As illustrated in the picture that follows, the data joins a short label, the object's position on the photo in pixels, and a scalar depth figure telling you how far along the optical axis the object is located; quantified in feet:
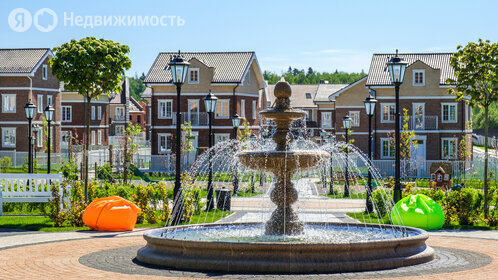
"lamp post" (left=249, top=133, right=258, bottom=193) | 99.44
